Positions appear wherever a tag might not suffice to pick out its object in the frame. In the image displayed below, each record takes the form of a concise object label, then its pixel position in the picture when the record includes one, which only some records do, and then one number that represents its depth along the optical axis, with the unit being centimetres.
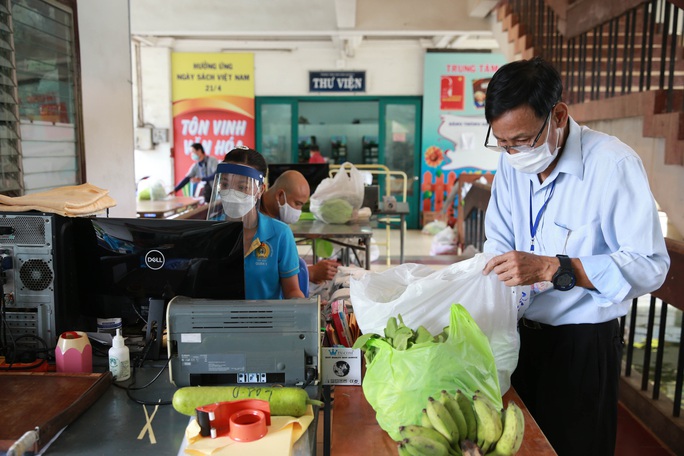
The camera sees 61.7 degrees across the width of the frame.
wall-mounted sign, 1012
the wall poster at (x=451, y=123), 1000
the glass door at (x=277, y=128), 1028
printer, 142
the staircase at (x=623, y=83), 327
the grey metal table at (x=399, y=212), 549
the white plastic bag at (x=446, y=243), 724
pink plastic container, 157
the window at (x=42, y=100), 280
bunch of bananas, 106
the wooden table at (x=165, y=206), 566
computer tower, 166
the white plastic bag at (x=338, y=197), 455
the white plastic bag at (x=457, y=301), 146
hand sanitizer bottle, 155
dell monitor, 163
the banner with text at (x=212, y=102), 1012
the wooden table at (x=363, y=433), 124
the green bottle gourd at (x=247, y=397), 130
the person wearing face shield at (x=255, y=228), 209
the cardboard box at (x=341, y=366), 154
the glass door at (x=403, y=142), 1025
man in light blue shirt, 149
